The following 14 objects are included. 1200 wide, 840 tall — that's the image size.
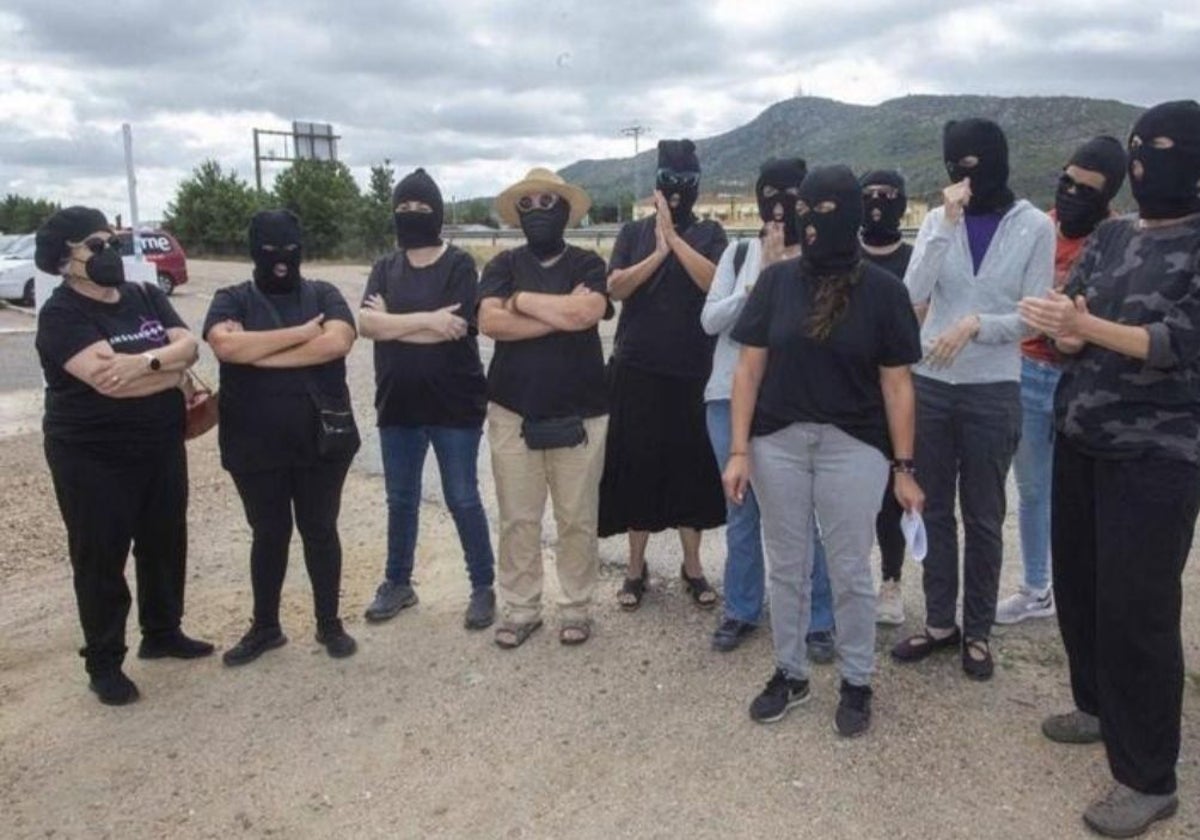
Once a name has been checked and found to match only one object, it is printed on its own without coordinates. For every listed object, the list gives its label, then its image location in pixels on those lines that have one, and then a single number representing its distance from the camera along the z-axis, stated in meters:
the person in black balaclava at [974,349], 3.57
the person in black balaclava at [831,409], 3.25
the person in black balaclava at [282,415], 3.98
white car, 20.25
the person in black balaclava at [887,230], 3.93
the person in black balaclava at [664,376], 4.21
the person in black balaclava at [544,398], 4.11
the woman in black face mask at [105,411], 3.71
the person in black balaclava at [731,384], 3.81
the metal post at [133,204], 7.16
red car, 22.83
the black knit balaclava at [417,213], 4.32
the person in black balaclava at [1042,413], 3.89
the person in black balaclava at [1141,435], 2.78
